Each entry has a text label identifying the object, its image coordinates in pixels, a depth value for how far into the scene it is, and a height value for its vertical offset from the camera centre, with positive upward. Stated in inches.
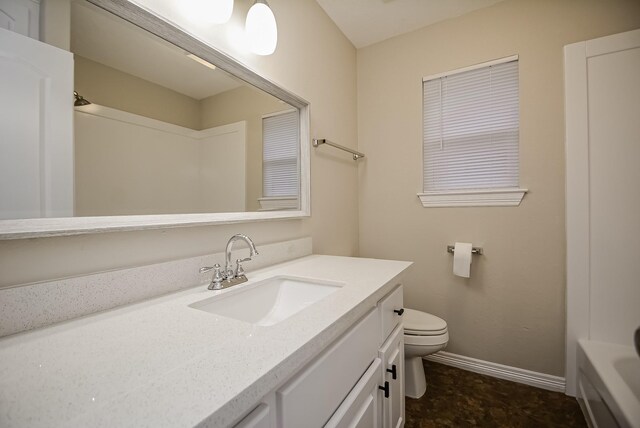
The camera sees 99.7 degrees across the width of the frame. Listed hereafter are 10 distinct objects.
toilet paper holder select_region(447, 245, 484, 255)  69.3 -9.6
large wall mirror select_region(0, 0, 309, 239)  27.6 +11.0
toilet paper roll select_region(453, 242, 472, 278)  66.9 -11.8
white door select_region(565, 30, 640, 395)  53.6 +4.5
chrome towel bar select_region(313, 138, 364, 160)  63.5 +17.3
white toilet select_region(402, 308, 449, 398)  57.6 -27.8
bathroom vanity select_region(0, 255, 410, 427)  14.1 -10.0
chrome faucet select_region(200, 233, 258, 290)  36.1 -8.3
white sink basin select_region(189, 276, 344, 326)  35.1 -12.1
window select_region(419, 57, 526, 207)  66.7 +20.1
